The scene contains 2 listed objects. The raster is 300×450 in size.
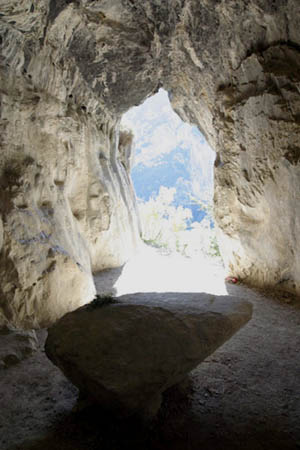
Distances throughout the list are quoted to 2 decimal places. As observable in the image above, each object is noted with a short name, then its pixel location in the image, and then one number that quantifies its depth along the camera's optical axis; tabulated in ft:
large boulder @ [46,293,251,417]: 8.43
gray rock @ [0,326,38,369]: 12.77
